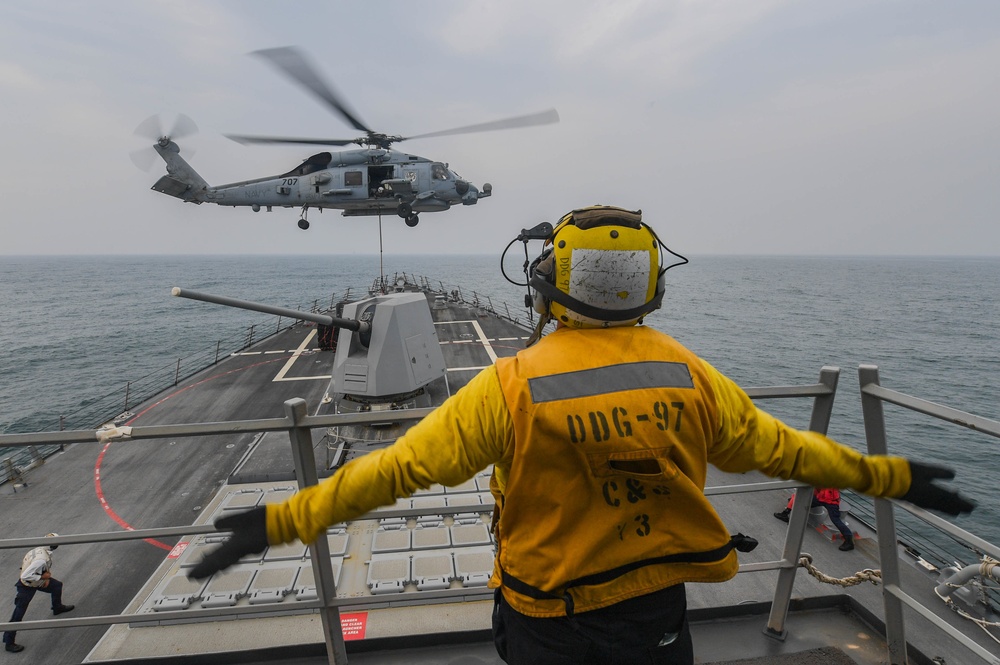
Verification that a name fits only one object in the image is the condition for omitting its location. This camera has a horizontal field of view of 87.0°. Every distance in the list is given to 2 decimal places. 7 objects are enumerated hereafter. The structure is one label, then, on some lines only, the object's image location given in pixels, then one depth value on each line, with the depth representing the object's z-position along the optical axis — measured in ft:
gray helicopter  57.11
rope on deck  11.98
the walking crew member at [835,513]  22.34
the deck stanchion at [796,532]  9.00
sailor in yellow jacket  5.15
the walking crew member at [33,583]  19.76
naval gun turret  29.27
